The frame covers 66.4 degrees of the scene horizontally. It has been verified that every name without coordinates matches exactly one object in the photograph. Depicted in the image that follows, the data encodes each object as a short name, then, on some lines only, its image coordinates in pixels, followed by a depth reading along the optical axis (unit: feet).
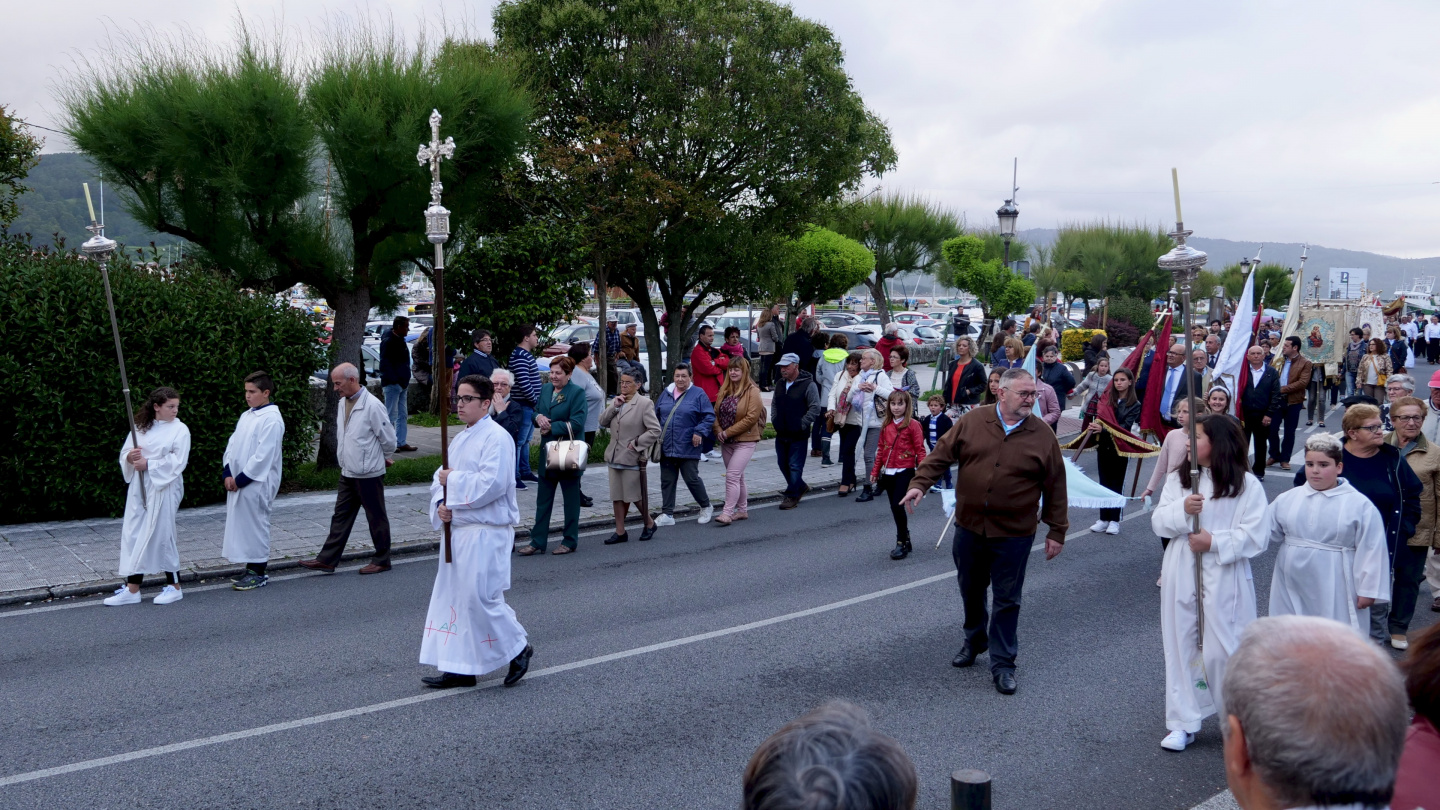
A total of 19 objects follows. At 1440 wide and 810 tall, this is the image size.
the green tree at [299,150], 42.34
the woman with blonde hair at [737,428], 38.88
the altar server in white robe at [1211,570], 18.13
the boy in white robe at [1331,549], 19.35
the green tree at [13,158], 50.24
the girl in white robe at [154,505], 27.58
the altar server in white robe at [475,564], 21.11
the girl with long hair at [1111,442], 36.45
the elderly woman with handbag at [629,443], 35.65
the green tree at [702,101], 60.90
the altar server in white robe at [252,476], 29.40
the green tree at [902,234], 171.42
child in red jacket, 34.35
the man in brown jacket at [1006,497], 21.18
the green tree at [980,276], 111.96
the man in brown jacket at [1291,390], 49.90
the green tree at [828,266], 106.32
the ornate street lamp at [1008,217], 85.05
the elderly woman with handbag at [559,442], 34.12
